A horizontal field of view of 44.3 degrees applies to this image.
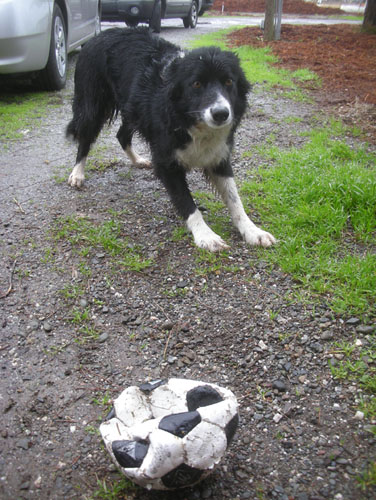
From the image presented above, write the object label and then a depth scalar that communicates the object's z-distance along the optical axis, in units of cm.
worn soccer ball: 144
